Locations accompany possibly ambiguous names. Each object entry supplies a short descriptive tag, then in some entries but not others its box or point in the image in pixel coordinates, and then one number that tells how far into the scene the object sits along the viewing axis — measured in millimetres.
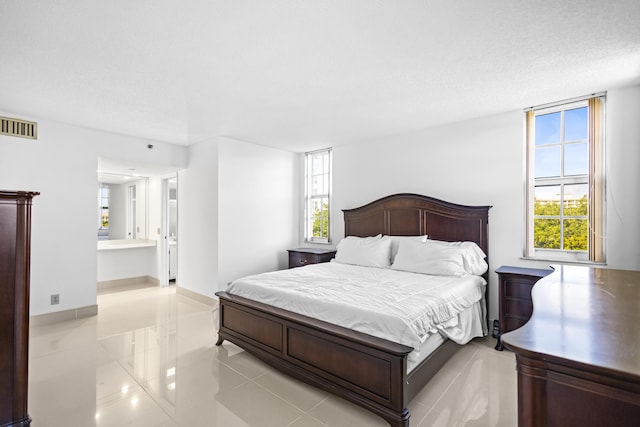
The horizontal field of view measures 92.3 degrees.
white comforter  2115
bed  1931
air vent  3531
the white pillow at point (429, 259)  3314
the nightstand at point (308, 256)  4809
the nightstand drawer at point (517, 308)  3000
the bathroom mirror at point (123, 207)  6285
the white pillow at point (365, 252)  3939
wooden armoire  1681
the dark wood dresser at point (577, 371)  799
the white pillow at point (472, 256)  3422
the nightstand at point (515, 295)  3000
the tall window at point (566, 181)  3088
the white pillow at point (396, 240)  3927
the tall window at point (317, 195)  5502
